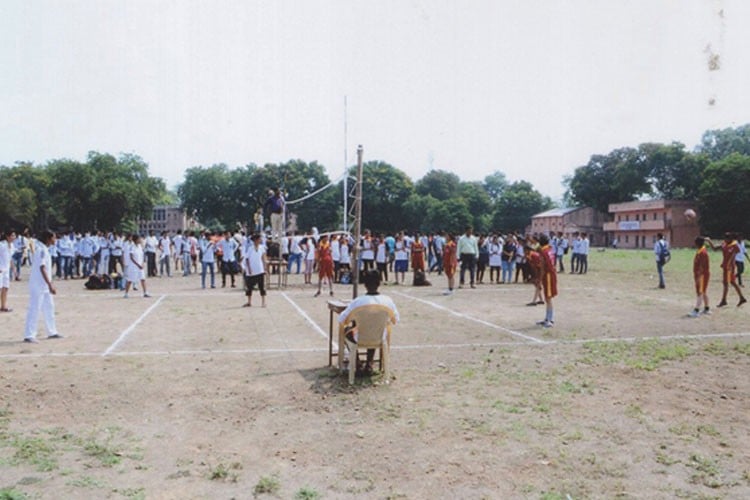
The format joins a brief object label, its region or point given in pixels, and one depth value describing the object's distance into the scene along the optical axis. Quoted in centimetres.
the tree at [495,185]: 14588
